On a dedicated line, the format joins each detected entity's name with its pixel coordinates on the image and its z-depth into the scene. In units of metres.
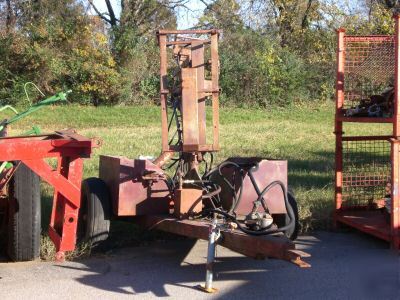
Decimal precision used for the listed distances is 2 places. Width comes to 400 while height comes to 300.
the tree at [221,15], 33.39
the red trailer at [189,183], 5.62
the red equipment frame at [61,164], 4.96
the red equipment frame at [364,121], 6.27
